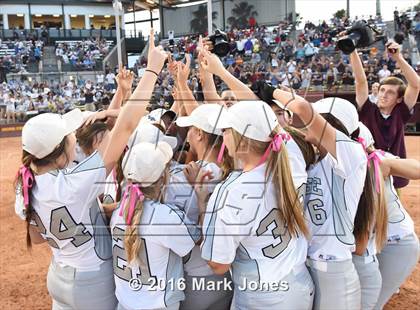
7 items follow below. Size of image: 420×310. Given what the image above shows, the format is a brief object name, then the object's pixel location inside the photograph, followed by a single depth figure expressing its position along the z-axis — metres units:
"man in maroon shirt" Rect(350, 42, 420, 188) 3.95
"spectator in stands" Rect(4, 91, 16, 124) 19.78
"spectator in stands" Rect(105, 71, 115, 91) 25.11
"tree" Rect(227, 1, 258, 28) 39.78
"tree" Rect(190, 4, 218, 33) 40.59
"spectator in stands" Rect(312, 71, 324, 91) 16.89
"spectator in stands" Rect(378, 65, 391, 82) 15.79
